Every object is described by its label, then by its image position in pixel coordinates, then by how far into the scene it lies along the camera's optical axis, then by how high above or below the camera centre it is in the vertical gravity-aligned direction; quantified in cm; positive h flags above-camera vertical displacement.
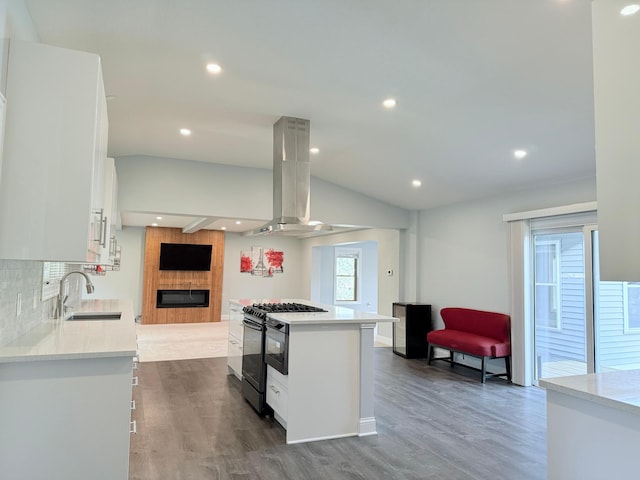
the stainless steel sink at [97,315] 399 -47
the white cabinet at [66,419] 193 -72
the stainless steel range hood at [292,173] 441 +101
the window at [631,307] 418 -31
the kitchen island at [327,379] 339 -89
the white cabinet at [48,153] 192 +52
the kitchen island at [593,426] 151 -57
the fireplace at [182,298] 1041 -75
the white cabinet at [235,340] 496 -86
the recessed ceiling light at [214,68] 331 +158
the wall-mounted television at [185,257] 1038 +29
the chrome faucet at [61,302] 338 -29
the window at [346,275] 1144 -11
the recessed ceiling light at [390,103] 381 +153
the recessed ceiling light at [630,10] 147 +93
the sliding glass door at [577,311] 432 -39
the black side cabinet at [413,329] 672 -90
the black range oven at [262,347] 354 -70
